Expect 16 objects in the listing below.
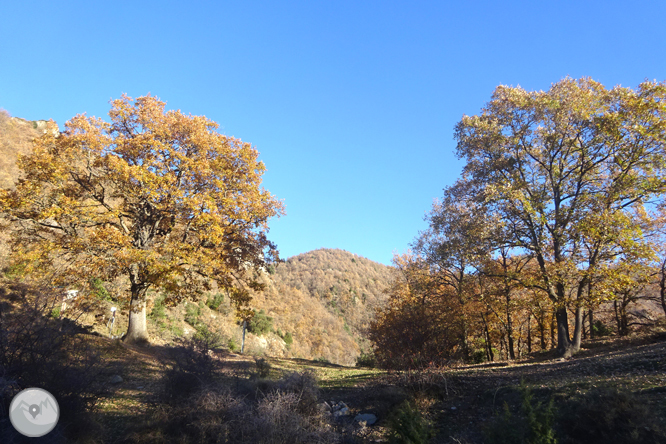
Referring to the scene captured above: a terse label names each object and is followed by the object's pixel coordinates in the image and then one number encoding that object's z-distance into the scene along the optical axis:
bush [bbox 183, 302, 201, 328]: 30.97
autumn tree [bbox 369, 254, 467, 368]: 8.85
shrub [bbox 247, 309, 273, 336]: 40.94
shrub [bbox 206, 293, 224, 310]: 37.00
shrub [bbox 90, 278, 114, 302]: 20.56
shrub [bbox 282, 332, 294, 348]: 47.38
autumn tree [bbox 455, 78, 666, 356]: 11.71
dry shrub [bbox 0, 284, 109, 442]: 5.50
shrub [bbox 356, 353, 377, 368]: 22.41
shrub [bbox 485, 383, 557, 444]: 4.76
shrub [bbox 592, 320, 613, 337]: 19.59
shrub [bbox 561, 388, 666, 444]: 4.70
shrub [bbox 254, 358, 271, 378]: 10.20
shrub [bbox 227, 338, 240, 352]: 27.75
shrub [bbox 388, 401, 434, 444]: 5.51
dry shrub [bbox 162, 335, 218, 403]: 7.28
